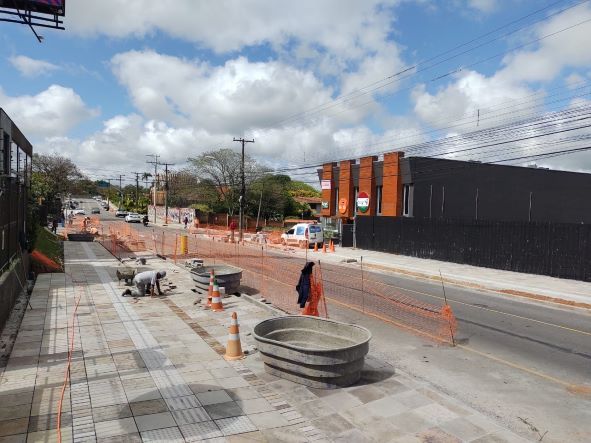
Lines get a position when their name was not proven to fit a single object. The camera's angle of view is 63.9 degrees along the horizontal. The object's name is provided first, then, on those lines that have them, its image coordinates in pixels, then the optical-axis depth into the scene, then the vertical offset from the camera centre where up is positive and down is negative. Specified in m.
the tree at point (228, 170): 63.25 +5.96
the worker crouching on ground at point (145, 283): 13.54 -2.04
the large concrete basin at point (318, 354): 6.67 -2.07
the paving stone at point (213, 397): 6.27 -2.48
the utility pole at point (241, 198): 43.17 +1.59
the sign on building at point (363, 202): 39.12 +1.27
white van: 34.16 -1.45
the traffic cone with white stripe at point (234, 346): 8.04 -2.25
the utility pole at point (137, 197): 101.38 +3.35
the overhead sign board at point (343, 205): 41.94 +1.05
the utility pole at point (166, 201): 70.89 +1.84
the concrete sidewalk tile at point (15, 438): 5.13 -2.50
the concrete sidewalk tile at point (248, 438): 5.25 -2.50
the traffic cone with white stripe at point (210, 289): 12.45 -2.03
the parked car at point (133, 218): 69.06 -0.93
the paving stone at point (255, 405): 6.03 -2.48
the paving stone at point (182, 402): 6.06 -2.48
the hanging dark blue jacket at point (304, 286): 10.67 -1.60
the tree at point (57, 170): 74.69 +6.55
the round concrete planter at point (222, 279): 13.43 -1.88
